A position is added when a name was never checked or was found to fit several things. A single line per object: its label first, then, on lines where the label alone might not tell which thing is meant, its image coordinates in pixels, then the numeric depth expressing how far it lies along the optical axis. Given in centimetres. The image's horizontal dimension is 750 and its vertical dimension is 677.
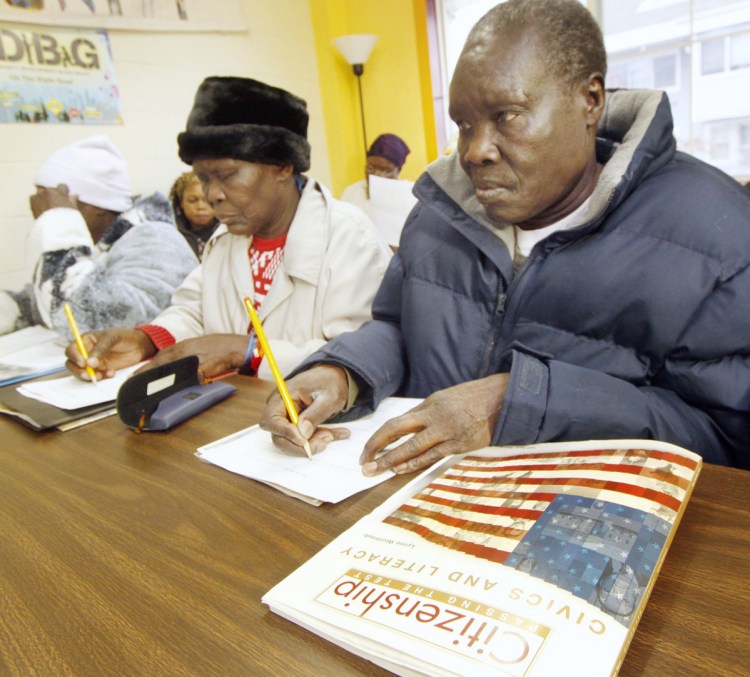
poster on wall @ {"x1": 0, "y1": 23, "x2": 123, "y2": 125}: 235
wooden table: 41
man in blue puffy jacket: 71
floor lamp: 373
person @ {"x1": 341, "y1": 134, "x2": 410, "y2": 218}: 389
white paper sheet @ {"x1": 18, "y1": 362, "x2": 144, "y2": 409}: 111
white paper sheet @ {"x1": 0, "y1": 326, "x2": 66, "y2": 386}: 141
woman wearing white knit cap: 172
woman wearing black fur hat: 148
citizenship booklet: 37
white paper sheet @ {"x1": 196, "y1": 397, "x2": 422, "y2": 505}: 66
